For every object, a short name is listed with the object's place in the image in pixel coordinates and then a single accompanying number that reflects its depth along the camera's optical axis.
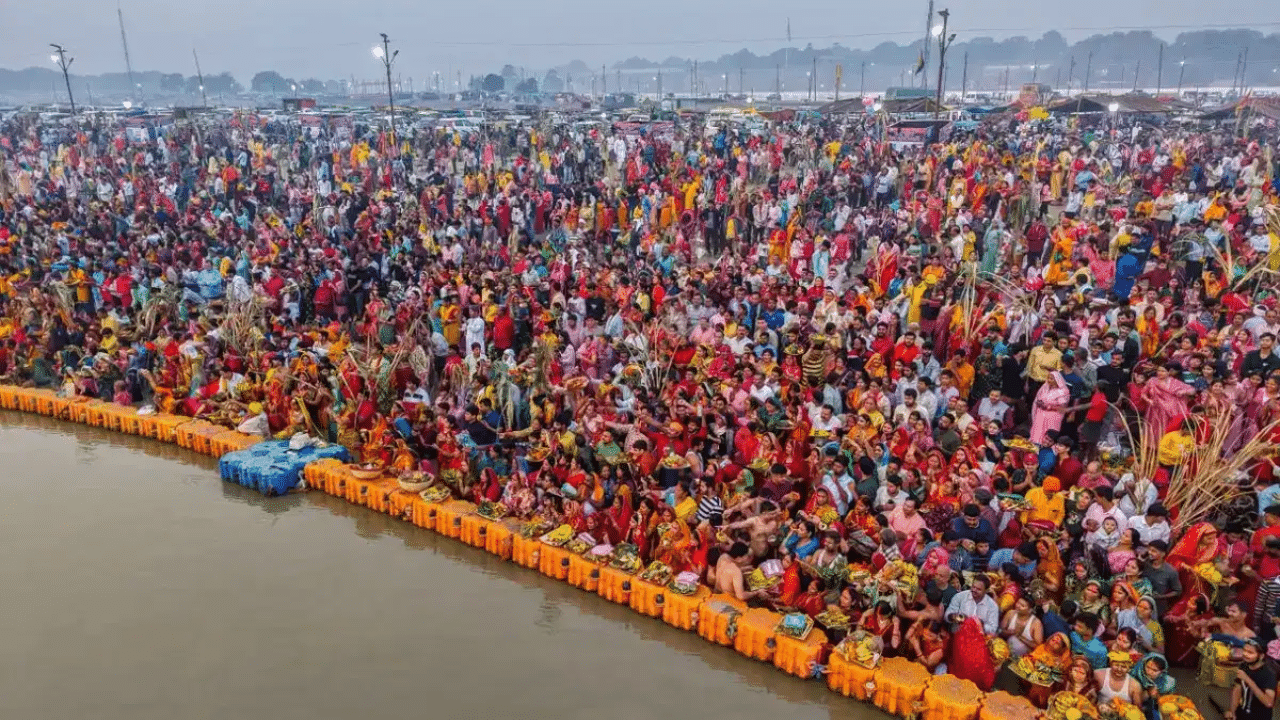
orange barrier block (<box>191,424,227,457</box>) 12.48
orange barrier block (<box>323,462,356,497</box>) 11.11
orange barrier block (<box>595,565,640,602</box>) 8.66
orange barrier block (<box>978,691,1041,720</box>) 6.53
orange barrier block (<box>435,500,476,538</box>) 10.05
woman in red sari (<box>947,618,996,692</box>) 6.88
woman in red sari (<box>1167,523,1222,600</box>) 6.96
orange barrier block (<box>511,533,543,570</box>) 9.34
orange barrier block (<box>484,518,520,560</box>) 9.59
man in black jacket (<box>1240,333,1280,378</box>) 8.92
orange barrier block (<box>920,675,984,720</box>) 6.66
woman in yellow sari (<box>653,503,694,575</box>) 8.56
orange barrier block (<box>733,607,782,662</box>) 7.76
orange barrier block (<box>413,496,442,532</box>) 10.30
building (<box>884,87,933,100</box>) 44.02
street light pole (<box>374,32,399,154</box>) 31.07
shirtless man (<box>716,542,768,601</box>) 8.15
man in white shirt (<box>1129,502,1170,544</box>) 7.26
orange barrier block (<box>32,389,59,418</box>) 14.07
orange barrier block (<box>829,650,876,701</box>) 7.17
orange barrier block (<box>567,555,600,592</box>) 8.89
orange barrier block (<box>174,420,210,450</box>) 12.66
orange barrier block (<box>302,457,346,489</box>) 11.29
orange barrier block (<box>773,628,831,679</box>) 7.47
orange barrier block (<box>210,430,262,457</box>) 12.16
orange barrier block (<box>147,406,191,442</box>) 12.86
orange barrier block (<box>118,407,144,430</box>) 13.23
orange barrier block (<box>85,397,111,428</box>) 13.57
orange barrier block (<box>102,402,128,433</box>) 13.41
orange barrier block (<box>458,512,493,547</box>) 9.86
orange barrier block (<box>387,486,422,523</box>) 10.50
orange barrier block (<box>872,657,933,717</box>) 6.95
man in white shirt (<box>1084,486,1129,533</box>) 7.30
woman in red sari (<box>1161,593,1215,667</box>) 6.81
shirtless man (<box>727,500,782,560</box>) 8.27
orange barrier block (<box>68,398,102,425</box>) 13.74
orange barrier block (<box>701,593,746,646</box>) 7.95
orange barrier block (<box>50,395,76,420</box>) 13.95
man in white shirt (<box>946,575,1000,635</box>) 6.93
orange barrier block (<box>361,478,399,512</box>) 10.72
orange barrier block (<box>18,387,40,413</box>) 14.26
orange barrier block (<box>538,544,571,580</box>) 9.11
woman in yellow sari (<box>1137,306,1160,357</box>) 10.27
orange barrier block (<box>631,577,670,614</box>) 8.42
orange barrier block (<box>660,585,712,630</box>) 8.20
